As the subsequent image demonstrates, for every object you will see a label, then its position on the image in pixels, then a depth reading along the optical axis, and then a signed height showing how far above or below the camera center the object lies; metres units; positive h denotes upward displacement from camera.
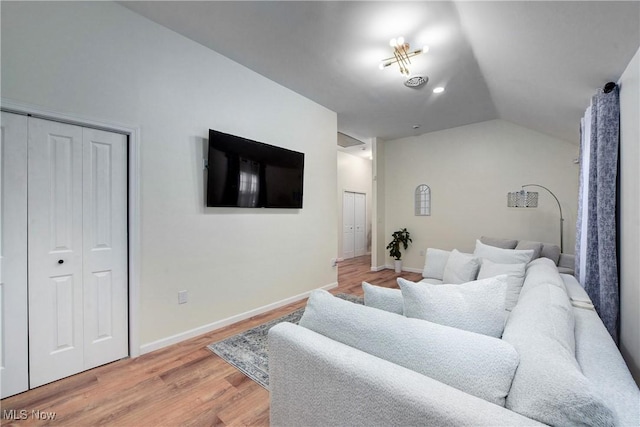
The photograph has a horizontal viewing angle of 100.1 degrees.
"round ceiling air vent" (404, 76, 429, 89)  3.11 +1.54
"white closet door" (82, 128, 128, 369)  2.07 -0.29
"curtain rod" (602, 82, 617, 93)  1.87 +0.88
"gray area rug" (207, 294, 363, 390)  2.02 -1.22
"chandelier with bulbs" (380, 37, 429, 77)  2.41 +1.51
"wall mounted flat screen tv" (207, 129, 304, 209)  2.70 +0.42
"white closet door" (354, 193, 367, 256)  7.47 -0.36
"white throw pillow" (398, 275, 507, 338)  1.13 -0.40
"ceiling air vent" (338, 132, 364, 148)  5.55 +1.54
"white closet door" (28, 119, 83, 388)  1.85 -0.29
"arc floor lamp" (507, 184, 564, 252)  3.76 +0.18
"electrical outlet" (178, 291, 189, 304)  2.52 -0.82
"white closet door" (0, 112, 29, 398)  1.74 -0.31
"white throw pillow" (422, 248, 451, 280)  3.03 -0.60
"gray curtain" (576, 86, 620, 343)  1.83 +0.10
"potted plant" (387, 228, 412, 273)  5.51 -0.68
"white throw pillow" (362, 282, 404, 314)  1.35 -0.46
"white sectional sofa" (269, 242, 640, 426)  0.74 -0.53
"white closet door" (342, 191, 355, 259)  7.00 -0.39
